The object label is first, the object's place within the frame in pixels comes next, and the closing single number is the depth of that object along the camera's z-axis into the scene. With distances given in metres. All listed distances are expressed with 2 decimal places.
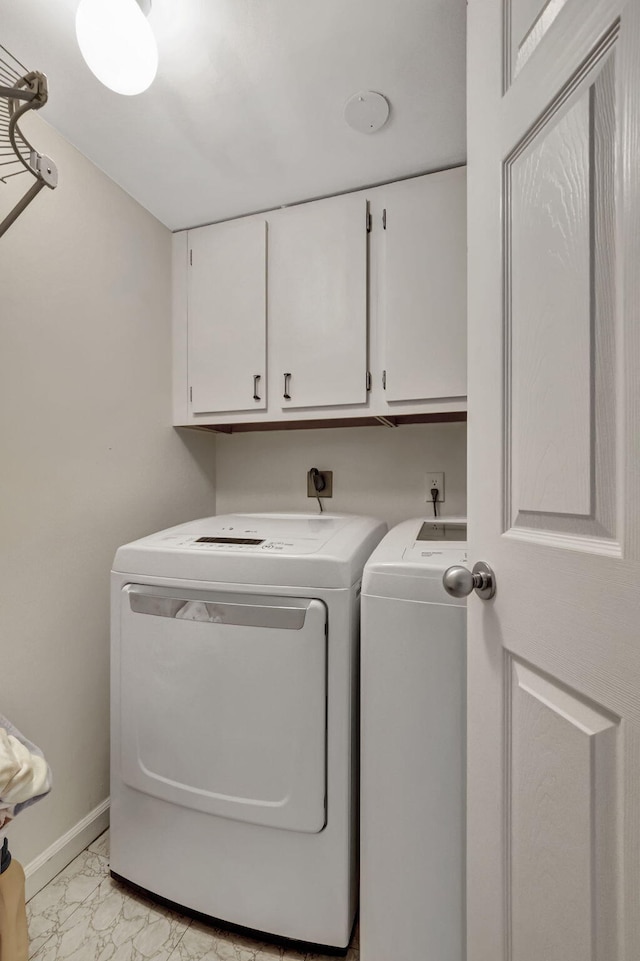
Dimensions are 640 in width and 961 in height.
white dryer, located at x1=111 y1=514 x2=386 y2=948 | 1.08
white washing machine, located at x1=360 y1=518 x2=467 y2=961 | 0.97
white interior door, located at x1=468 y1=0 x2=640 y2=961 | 0.50
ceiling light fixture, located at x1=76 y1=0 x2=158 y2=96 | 0.92
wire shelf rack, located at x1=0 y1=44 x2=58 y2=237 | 0.72
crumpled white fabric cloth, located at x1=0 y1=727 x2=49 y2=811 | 0.78
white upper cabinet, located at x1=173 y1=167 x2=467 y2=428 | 1.52
